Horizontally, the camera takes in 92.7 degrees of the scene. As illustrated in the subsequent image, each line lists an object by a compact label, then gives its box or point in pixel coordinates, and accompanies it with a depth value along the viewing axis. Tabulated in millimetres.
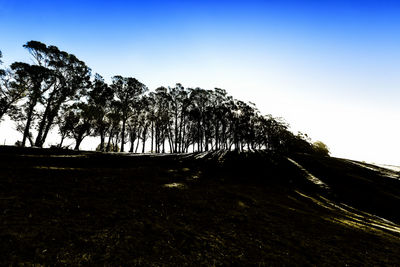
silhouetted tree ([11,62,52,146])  32125
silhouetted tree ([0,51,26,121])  33206
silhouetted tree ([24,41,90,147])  32375
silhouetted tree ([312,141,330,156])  82775
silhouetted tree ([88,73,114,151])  39822
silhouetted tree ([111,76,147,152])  42875
